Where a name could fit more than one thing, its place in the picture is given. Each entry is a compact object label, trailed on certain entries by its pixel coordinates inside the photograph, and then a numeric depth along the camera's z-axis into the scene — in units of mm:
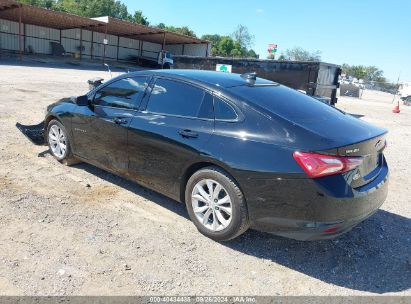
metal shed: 34156
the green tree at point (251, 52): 132300
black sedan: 3119
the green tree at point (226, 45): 111575
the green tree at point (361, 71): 99775
